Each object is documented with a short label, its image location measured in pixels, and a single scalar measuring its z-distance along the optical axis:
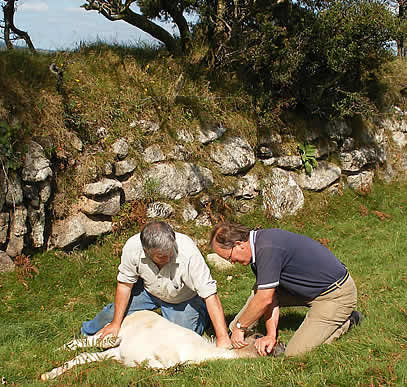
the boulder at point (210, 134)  8.95
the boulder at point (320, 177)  10.27
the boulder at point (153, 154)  8.13
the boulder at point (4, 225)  6.51
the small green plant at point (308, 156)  10.38
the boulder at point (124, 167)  7.75
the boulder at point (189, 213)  8.22
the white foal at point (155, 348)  4.13
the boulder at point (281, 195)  9.38
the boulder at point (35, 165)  6.82
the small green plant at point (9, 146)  6.65
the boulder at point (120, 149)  7.80
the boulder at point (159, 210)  7.91
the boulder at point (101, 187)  7.34
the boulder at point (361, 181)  11.19
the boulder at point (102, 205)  7.35
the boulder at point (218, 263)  7.41
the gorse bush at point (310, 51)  9.36
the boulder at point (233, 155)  9.02
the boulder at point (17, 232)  6.59
